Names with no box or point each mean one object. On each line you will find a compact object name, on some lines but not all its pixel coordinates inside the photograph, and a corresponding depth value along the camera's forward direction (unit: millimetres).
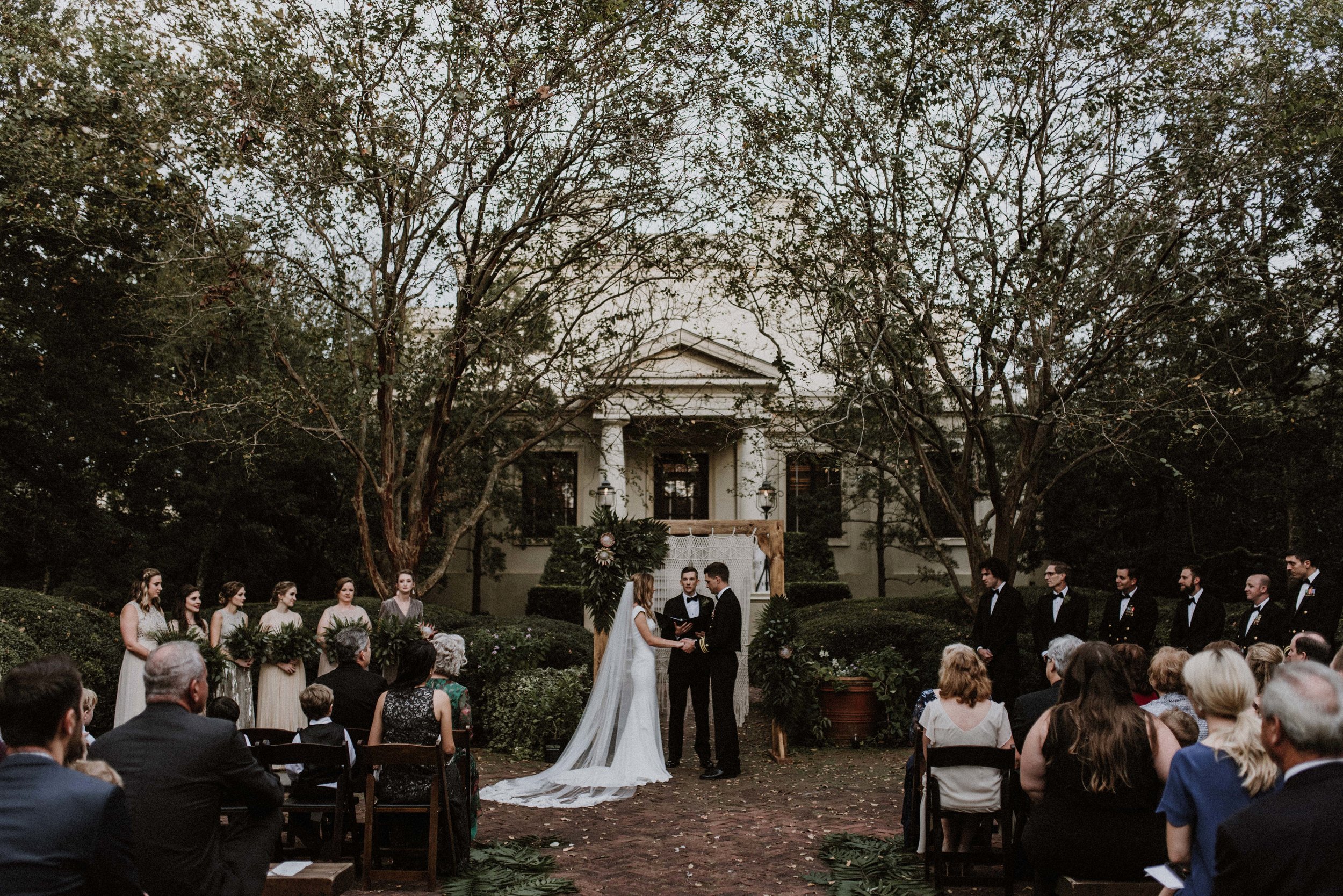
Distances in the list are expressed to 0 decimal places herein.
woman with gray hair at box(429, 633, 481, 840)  7098
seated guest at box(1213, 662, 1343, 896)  2680
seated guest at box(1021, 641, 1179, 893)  4812
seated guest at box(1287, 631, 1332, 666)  6098
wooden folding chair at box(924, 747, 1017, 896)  5996
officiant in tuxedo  10445
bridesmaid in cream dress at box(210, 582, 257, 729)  9805
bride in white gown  9422
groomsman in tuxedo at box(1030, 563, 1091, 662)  10211
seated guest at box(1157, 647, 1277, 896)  3506
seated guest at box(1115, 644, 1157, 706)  5852
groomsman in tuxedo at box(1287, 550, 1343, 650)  9227
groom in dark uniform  10133
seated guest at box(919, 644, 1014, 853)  6156
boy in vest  6434
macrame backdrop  13195
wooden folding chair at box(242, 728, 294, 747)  6762
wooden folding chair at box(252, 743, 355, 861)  6020
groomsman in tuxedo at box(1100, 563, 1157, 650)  10547
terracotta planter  11719
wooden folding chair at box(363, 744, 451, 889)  6113
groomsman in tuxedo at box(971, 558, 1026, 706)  10328
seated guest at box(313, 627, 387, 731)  7297
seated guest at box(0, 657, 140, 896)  2838
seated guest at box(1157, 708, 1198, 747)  5254
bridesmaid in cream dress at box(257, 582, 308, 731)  9812
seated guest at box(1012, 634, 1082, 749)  6402
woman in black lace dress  6469
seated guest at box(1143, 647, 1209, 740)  6027
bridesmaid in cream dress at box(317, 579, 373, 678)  10164
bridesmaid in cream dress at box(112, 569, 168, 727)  9297
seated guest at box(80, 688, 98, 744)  5223
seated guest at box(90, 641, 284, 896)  3848
